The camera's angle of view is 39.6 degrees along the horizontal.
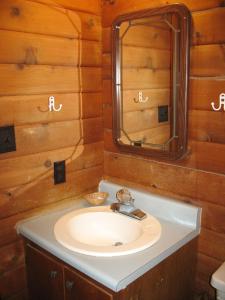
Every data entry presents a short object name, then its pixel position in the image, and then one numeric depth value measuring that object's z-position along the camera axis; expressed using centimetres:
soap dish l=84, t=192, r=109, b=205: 156
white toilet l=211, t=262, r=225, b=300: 110
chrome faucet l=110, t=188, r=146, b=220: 140
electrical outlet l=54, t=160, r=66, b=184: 150
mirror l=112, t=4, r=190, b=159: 129
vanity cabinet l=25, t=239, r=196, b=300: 109
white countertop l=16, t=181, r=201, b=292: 105
